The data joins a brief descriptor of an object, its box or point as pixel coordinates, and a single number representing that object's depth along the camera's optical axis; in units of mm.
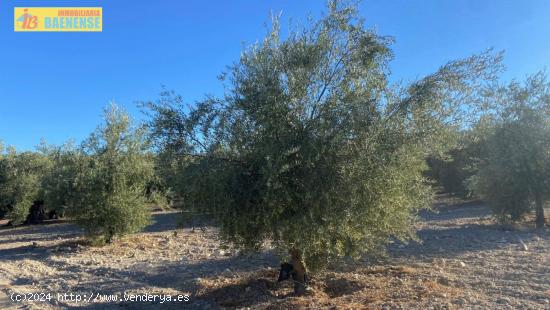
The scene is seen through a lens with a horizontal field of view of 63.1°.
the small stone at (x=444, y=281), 8539
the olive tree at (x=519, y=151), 15397
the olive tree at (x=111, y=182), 15969
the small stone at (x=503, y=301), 7156
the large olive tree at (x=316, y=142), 6762
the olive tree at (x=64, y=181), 16062
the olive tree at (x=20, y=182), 25875
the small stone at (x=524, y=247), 11997
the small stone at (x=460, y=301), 7100
